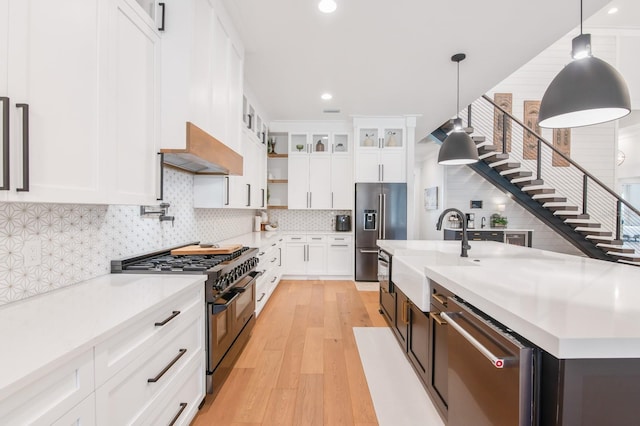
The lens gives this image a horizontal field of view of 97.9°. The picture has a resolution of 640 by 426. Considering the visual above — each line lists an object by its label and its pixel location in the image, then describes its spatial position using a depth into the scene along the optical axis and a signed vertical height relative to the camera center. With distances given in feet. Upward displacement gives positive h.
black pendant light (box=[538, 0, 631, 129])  4.69 +2.14
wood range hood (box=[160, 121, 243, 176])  5.86 +1.27
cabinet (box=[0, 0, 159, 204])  2.99 +1.42
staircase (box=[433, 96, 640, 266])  15.35 +1.33
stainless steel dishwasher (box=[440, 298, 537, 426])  2.92 -2.01
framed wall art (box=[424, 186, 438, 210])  24.12 +1.09
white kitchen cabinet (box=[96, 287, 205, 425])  3.24 -2.28
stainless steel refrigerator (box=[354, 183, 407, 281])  15.92 -0.31
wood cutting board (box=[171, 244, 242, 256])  7.66 -1.19
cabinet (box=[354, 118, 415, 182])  16.21 +3.09
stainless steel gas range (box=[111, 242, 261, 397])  5.92 -2.03
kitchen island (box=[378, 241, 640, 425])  2.57 -1.15
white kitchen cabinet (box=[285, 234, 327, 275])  16.84 -2.80
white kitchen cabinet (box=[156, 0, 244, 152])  5.83 +3.18
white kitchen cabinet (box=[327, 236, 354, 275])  16.88 -2.84
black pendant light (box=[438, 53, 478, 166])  9.19 +2.09
